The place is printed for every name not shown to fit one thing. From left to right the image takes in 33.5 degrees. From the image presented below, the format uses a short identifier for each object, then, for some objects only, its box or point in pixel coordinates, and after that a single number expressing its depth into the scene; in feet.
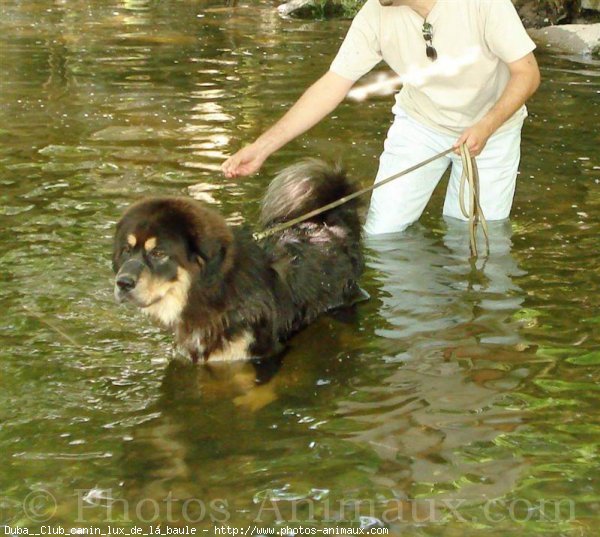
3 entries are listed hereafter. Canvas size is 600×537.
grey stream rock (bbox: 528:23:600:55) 48.55
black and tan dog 15.93
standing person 19.01
